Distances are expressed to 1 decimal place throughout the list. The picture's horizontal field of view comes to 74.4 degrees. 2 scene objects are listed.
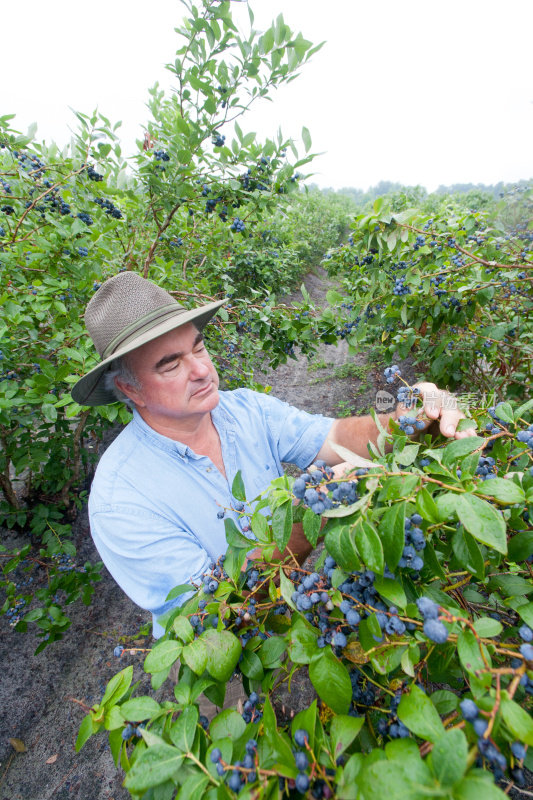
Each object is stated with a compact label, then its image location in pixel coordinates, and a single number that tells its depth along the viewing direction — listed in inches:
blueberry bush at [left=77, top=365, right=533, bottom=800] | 17.8
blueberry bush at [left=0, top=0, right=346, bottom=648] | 63.5
